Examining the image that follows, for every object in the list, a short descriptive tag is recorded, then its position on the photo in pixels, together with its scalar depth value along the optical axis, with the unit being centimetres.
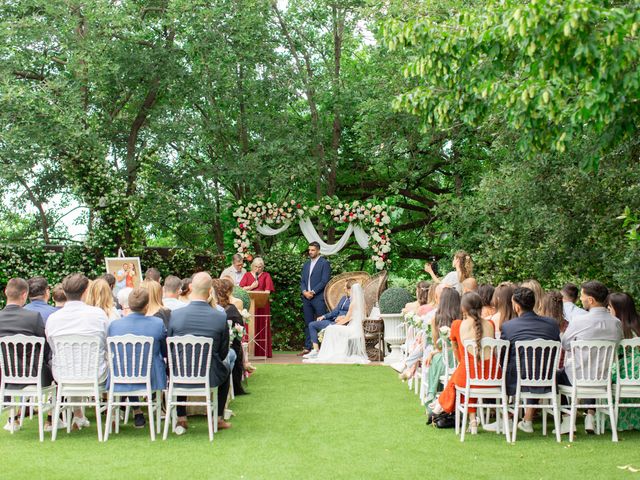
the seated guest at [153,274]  967
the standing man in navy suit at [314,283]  1483
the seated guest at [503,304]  768
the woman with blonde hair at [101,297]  799
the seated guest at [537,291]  784
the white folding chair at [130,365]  707
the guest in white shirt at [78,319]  729
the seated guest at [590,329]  720
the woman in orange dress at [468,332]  708
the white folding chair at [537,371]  701
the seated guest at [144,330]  725
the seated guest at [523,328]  717
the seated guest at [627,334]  730
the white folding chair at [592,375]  702
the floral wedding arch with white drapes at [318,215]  1625
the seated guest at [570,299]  831
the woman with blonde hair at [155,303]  795
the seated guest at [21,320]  736
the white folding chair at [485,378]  704
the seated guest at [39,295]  807
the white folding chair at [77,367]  713
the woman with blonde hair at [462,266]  997
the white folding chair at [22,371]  715
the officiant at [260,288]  1445
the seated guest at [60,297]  805
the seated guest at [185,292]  884
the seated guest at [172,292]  857
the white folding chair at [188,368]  714
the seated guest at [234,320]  930
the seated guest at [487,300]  808
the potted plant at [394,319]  1335
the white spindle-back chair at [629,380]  718
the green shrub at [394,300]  1349
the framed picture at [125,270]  1288
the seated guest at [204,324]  734
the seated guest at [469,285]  833
